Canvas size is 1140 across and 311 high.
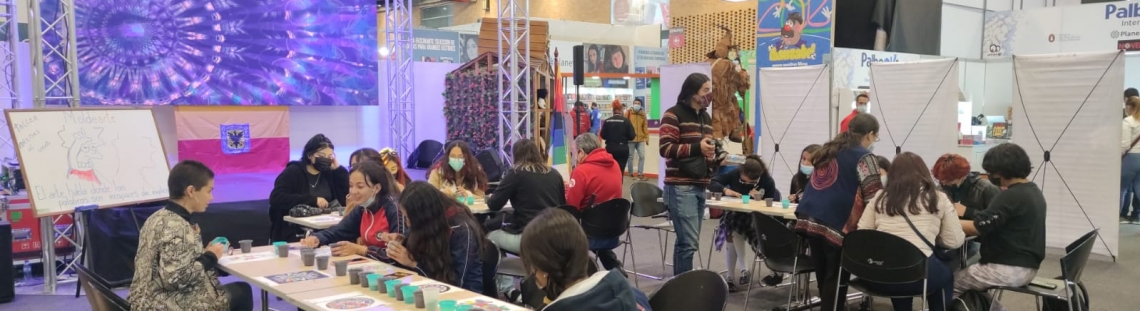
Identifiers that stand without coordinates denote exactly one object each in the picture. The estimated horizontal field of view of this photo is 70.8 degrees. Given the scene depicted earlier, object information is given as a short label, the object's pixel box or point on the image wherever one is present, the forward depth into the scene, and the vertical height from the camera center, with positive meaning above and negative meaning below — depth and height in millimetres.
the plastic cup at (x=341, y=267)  3105 -641
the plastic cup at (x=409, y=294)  2676 -642
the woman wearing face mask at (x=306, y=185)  5324 -563
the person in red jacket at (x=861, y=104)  8055 -51
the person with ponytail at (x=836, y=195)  4066 -494
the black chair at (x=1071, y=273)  3564 -788
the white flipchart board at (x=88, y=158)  5086 -366
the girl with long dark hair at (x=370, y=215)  3598 -533
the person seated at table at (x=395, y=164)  5762 -456
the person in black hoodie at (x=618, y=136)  10570 -482
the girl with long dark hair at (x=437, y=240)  3168 -563
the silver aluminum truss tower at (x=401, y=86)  10547 +205
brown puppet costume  6266 +52
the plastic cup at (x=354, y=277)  2984 -653
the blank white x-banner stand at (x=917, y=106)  7246 -73
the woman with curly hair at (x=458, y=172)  5637 -514
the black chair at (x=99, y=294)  2758 -664
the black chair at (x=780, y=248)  4418 -828
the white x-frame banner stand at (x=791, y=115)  8180 -161
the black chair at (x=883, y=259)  3631 -736
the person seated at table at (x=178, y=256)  2904 -564
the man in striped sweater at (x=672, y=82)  9820 +222
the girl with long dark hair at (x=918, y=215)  3736 -544
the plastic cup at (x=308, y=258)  3363 -655
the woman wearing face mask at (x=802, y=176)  5316 -529
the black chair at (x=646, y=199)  6215 -770
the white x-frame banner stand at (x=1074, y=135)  6371 -305
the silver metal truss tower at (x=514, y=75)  9328 +307
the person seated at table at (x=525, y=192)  4828 -555
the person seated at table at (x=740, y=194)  5422 -683
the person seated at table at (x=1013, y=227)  3771 -608
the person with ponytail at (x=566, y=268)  2055 -441
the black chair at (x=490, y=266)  3680 -772
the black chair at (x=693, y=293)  2508 -612
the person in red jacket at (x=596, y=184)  5230 -545
